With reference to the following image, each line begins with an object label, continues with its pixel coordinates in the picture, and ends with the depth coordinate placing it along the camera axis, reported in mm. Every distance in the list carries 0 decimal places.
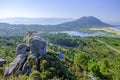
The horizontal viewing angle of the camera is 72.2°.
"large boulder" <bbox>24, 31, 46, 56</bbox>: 9889
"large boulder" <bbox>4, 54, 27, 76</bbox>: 9256
